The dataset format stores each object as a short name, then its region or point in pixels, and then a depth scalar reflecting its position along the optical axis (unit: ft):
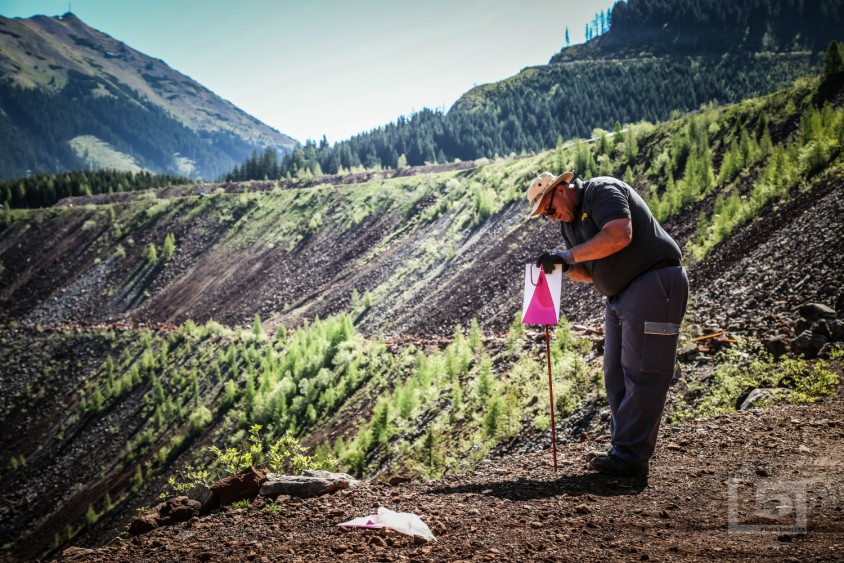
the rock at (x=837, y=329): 21.82
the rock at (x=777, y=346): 22.18
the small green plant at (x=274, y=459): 18.28
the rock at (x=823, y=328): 22.11
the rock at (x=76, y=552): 12.11
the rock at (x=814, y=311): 23.58
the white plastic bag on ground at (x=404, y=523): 10.89
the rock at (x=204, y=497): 14.96
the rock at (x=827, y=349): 21.04
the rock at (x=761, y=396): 18.86
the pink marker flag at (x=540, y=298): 15.55
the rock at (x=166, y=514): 14.07
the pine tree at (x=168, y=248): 146.20
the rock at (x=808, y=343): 21.53
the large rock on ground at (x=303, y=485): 14.79
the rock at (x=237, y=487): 14.98
